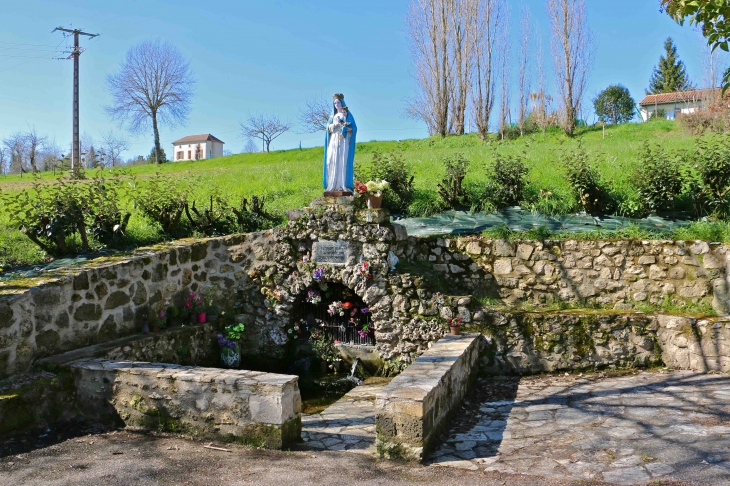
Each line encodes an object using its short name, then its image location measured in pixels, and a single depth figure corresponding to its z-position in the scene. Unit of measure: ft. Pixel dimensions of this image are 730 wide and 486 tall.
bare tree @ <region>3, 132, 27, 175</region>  155.44
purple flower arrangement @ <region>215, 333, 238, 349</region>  29.07
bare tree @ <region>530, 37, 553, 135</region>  95.16
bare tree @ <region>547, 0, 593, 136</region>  81.97
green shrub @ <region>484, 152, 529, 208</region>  36.29
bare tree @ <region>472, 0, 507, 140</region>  87.51
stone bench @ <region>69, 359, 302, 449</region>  17.51
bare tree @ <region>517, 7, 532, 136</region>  93.78
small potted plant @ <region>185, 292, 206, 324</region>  28.67
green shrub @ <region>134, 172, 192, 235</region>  32.50
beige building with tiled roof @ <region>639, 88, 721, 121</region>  107.45
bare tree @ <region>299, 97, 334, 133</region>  118.32
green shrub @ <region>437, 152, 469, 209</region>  37.01
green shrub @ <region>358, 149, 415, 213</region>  37.58
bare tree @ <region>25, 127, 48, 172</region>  147.37
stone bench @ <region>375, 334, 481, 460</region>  16.51
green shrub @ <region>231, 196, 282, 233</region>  34.17
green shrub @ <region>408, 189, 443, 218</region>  36.25
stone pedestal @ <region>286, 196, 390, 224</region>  29.01
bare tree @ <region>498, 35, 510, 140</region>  88.48
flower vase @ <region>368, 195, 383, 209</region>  29.40
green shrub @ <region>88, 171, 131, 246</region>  30.55
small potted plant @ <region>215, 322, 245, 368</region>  29.09
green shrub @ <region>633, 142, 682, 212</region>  33.24
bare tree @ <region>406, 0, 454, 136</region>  87.66
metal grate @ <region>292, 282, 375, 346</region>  30.37
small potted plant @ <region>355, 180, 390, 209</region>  29.35
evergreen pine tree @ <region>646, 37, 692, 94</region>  152.56
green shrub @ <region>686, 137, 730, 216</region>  32.24
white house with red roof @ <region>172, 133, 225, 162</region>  243.19
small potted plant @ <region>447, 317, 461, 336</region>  26.55
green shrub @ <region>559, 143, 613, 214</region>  34.22
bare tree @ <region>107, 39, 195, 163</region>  115.96
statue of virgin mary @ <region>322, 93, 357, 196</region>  28.81
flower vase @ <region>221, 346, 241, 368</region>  29.09
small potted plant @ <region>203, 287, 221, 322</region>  29.40
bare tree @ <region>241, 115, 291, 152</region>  145.31
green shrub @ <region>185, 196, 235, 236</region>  33.27
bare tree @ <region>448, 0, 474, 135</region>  87.51
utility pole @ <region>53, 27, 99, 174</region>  79.82
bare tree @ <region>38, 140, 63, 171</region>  128.98
